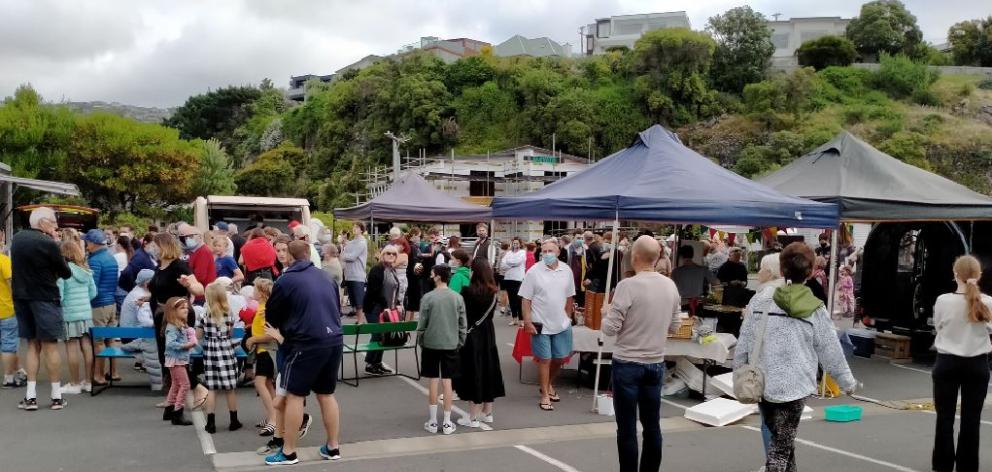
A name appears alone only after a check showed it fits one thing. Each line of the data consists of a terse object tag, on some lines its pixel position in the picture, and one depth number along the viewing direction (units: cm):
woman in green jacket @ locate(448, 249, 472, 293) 798
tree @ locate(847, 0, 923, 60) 8044
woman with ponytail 547
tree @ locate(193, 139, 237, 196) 4952
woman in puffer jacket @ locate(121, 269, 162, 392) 877
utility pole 4186
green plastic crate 799
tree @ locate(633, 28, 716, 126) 6800
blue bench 810
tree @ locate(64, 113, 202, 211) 3975
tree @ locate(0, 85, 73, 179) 3800
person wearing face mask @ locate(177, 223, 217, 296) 840
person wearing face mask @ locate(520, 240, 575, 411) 802
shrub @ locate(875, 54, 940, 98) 7138
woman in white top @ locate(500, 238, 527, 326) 1430
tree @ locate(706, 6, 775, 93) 7219
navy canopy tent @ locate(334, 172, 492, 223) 1648
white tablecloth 840
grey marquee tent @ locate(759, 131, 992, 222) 988
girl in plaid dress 679
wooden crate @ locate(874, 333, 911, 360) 1184
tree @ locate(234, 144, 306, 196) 6855
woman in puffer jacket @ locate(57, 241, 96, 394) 812
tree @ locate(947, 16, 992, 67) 8062
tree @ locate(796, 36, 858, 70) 7862
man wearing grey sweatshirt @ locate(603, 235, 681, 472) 509
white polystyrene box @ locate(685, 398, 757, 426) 777
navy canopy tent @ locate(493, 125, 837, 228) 841
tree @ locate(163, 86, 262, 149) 9488
